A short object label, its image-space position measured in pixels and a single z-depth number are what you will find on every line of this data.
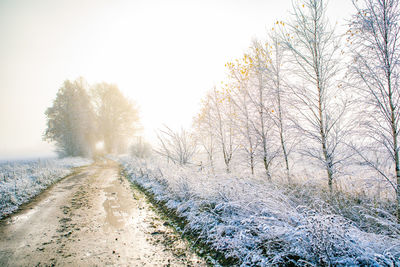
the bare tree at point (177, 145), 9.50
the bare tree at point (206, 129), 9.80
